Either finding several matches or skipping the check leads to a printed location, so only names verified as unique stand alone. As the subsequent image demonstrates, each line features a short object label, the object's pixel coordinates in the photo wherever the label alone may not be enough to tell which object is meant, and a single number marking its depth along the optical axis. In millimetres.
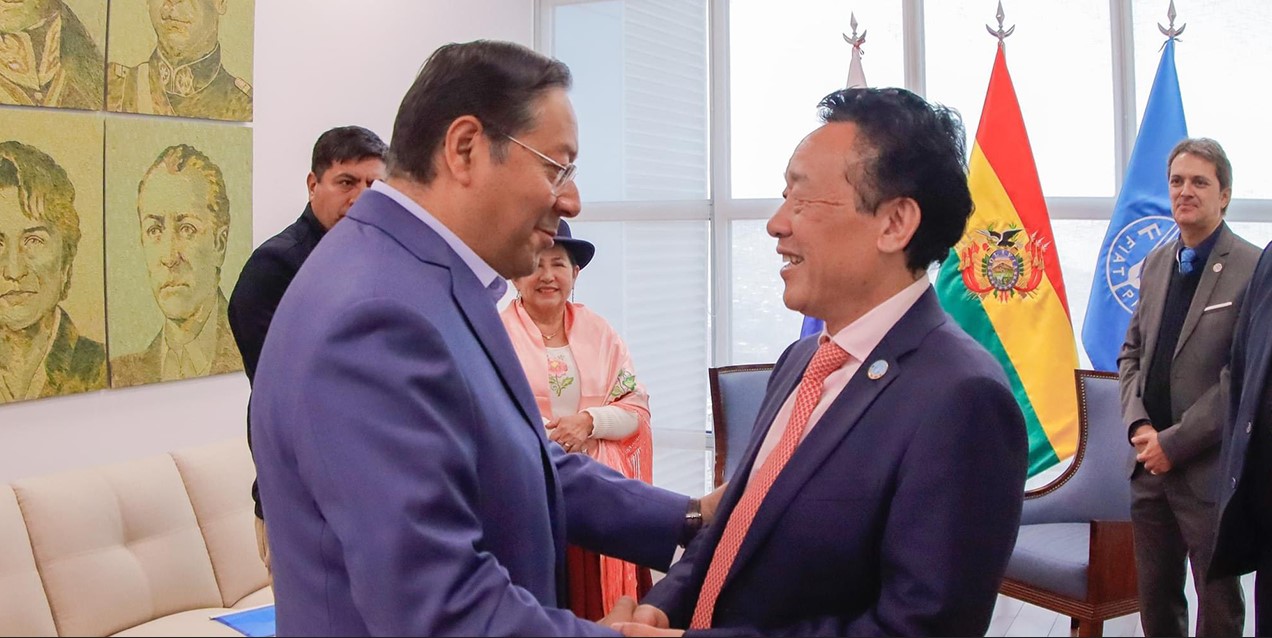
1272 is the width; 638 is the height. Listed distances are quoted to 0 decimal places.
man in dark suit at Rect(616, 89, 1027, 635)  1400
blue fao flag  4281
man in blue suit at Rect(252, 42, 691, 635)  1121
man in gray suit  3445
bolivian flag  4500
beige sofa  2936
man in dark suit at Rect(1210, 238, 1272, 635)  2520
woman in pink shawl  3438
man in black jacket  2699
